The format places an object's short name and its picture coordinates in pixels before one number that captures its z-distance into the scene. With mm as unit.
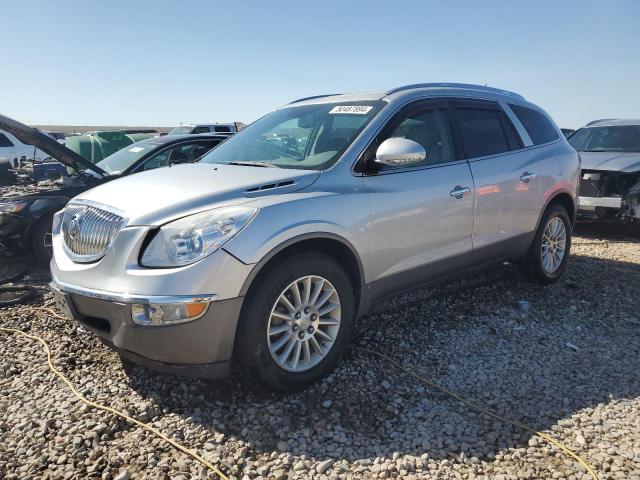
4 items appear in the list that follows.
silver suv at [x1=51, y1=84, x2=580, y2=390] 2695
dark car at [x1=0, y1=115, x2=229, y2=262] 5445
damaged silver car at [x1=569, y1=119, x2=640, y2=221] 7562
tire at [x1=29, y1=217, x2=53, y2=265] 5562
